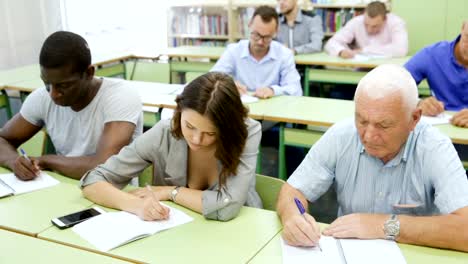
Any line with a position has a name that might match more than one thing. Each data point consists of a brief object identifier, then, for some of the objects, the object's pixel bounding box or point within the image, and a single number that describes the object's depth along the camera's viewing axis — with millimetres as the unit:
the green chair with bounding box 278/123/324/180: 3210
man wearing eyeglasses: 4027
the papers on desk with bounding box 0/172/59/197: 2147
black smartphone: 1816
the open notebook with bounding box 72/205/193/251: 1693
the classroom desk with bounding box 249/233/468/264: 1532
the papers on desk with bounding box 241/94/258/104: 3723
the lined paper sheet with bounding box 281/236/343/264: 1537
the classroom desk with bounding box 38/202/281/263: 1595
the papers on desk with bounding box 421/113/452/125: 2990
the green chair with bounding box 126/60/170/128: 4922
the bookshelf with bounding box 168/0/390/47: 6430
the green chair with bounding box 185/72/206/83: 4258
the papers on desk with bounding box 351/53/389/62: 5148
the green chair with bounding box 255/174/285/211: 2122
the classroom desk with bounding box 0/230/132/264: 1591
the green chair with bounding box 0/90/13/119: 4616
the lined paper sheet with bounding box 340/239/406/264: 1514
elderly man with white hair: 1600
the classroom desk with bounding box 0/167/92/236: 1847
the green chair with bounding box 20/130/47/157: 2688
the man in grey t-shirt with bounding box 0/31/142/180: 2311
